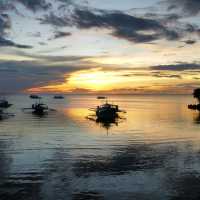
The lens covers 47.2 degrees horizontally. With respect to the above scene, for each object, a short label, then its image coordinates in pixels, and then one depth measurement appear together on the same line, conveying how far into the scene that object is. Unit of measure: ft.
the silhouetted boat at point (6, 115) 270.14
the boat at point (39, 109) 323.11
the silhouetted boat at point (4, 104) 389.26
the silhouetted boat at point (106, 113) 265.40
